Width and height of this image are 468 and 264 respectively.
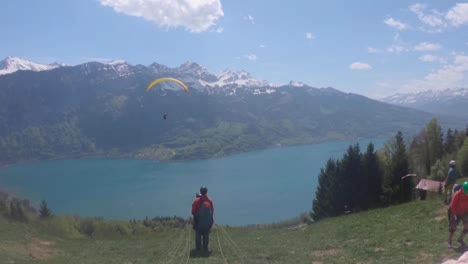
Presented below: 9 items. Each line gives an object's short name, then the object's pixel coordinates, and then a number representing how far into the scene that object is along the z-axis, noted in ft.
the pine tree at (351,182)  139.13
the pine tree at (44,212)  156.43
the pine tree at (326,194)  141.49
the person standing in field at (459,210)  36.48
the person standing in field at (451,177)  50.96
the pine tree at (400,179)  135.23
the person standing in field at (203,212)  45.19
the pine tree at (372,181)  140.15
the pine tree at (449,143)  186.09
